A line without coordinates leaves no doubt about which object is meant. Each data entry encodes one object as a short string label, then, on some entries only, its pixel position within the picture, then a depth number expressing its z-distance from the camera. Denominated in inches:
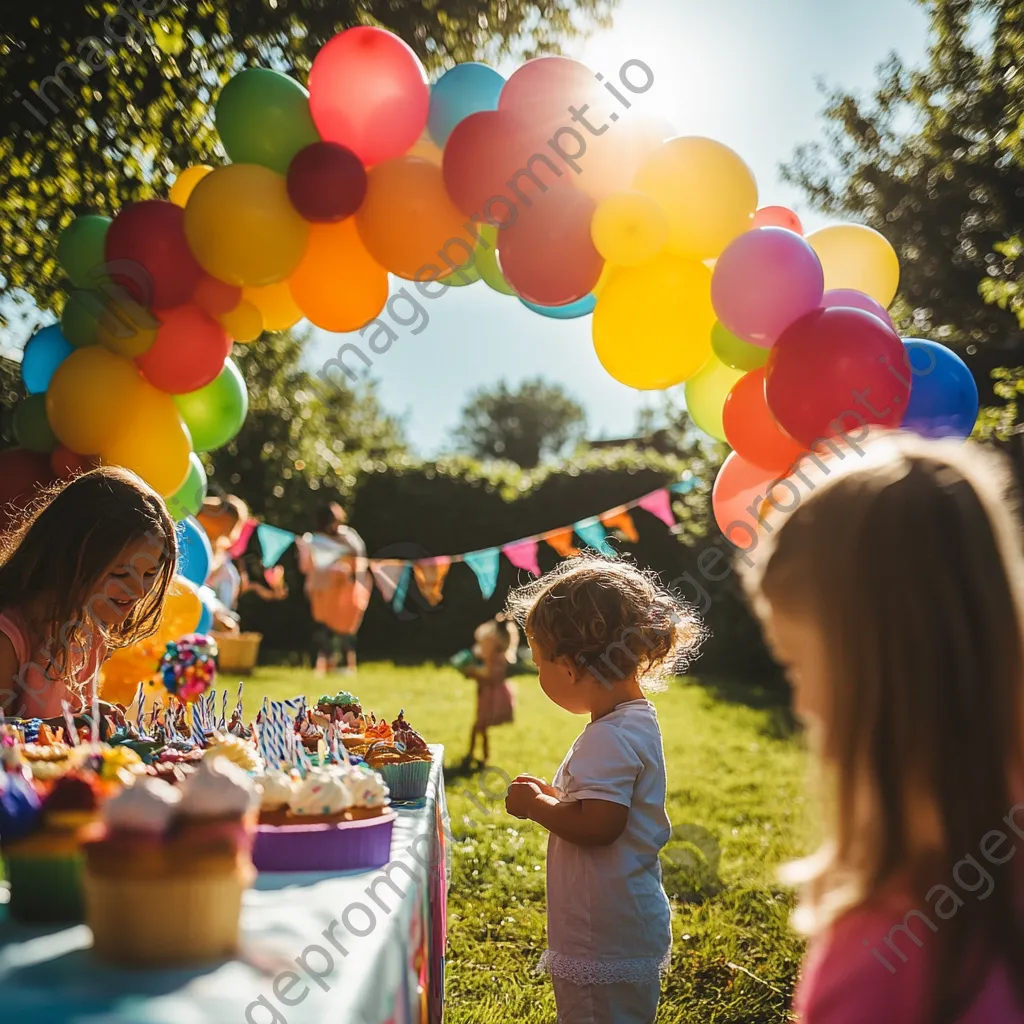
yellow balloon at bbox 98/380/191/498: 153.3
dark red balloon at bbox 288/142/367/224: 141.7
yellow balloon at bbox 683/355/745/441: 153.3
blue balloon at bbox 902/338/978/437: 124.1
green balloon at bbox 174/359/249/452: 171.8
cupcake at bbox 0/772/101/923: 52.2
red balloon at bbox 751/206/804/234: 142.4
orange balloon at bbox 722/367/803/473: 135.1
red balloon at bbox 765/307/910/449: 119.6
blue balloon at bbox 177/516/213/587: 176.6
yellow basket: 406.6
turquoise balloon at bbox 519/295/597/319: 153.6
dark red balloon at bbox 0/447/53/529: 152.4
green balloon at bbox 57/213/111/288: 156.8
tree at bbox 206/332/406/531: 557.3
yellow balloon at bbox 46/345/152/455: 150.8
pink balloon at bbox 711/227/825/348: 127.3
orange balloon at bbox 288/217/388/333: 152.5
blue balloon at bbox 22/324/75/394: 164.2
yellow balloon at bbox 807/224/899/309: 144.3
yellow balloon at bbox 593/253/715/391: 139.2
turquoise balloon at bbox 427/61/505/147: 144.9
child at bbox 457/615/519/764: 280.2
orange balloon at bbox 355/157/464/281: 144.3
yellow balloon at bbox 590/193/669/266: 132.3
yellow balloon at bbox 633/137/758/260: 131.7
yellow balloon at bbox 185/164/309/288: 142.2
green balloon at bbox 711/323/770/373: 136.6
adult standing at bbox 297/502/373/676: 372.8
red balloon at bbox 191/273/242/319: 154.6
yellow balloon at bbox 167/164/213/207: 161.9
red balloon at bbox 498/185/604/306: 135.9
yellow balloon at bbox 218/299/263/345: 160.2
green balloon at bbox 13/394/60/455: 160.9
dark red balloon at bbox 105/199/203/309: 149.6
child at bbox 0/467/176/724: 98.0
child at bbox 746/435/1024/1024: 41.4
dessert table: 42.3
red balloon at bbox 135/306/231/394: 154.6
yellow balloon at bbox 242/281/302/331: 162.9
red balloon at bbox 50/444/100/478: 154.3
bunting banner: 299.0
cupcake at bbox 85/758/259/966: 46.2
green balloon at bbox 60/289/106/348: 156.1
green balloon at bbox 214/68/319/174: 146.9
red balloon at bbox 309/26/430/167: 141.7
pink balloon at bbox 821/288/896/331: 132.0
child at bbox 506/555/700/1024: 91.4
